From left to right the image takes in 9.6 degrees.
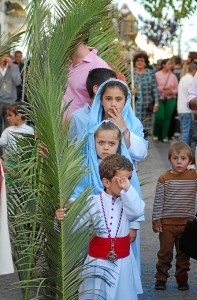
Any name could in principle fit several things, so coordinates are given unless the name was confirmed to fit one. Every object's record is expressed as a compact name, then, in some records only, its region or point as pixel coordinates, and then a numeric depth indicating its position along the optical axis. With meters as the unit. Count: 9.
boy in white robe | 6.91
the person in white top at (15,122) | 11.75
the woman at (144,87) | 20.70
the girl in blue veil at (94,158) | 7.27
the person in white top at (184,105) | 20.78
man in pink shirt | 8.41
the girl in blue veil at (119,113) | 7.60
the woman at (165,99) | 25.30
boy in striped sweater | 8.95
